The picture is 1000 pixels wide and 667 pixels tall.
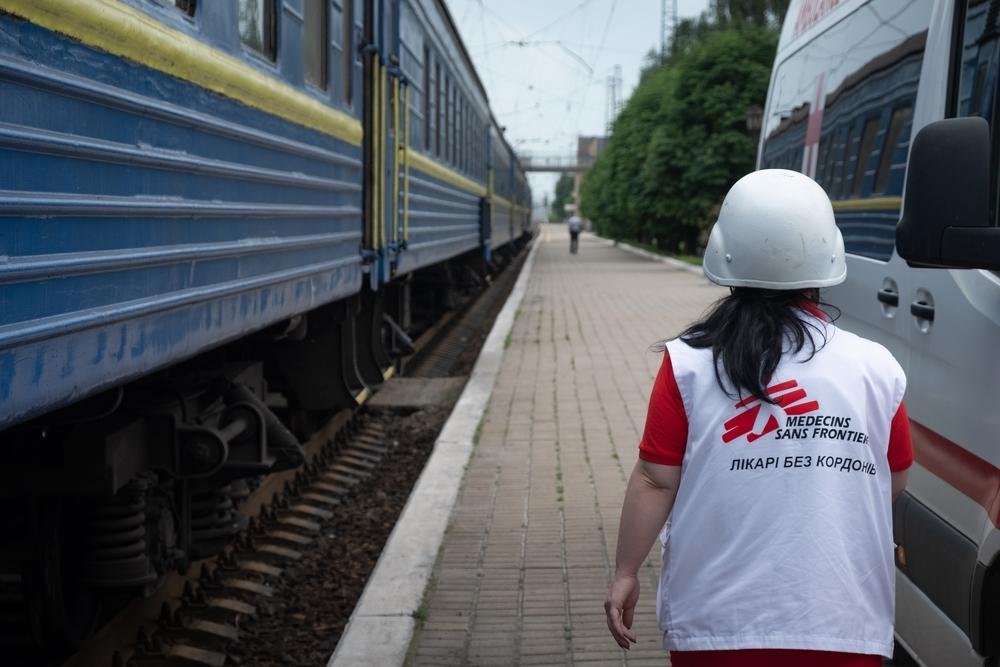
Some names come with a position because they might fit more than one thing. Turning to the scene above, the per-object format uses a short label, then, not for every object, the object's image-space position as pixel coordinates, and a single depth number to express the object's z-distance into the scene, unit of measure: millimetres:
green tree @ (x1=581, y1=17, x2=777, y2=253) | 33938
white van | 2521
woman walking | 2211
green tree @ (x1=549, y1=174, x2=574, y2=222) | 160000
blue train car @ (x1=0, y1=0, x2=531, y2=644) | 2656
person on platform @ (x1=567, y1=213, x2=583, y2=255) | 47044
